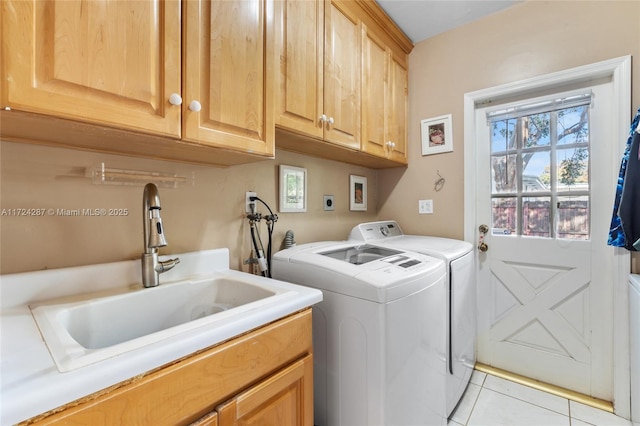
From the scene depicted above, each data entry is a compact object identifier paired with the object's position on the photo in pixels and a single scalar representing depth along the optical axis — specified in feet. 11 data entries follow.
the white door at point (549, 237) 5.57
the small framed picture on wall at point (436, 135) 7.07
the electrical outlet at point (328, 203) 6.42
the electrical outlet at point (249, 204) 4.83
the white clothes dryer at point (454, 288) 4.91
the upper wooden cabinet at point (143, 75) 2.06
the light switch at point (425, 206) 7.39
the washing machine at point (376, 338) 3.51
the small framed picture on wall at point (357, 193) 7.21
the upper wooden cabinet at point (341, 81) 4.28
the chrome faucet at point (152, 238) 3.20
